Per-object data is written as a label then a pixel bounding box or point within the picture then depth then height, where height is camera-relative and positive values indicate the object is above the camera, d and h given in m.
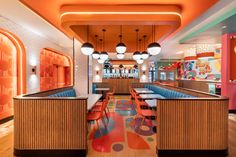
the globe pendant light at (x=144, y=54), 4.00 +0.80
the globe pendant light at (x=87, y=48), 2.88 +0.74
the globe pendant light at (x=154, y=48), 2.88 +0.74
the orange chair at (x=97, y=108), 3.04 -0.92
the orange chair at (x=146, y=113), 2.70 -0.91
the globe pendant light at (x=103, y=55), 3.99 +0.78
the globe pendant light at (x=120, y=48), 3.21 +0.83
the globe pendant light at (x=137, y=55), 4.04 +0.79
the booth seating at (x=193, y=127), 1.92 -0.87
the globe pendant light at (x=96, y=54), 4.00 +0.81
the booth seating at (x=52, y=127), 1.92 -0.87
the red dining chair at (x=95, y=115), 2.50 -0.91
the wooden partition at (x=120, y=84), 7.91 -0.52
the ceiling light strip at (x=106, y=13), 2.43 +1.39
